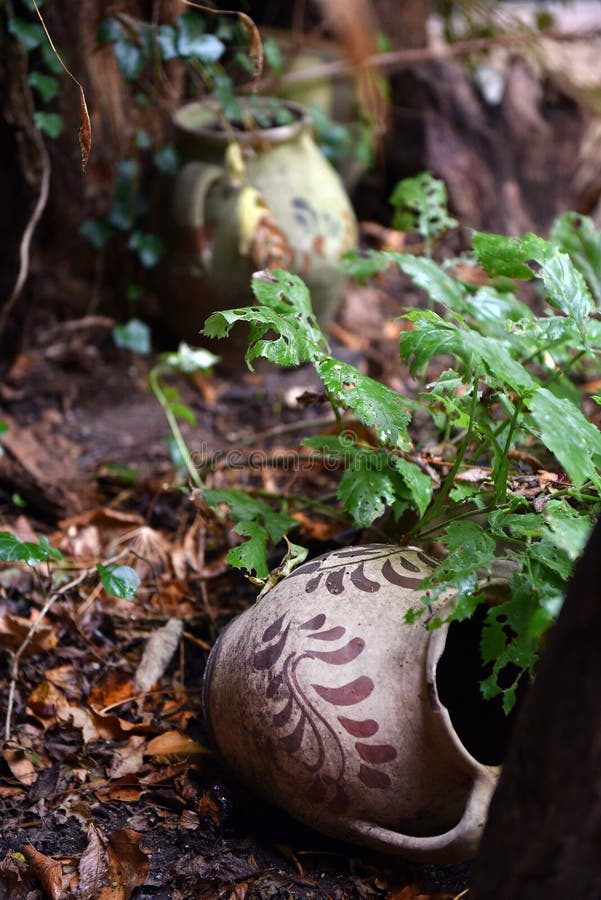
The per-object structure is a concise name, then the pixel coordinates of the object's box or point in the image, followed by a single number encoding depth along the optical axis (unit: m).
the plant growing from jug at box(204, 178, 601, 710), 1.32
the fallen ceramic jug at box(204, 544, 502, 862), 1.40
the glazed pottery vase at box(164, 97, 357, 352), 2.95
